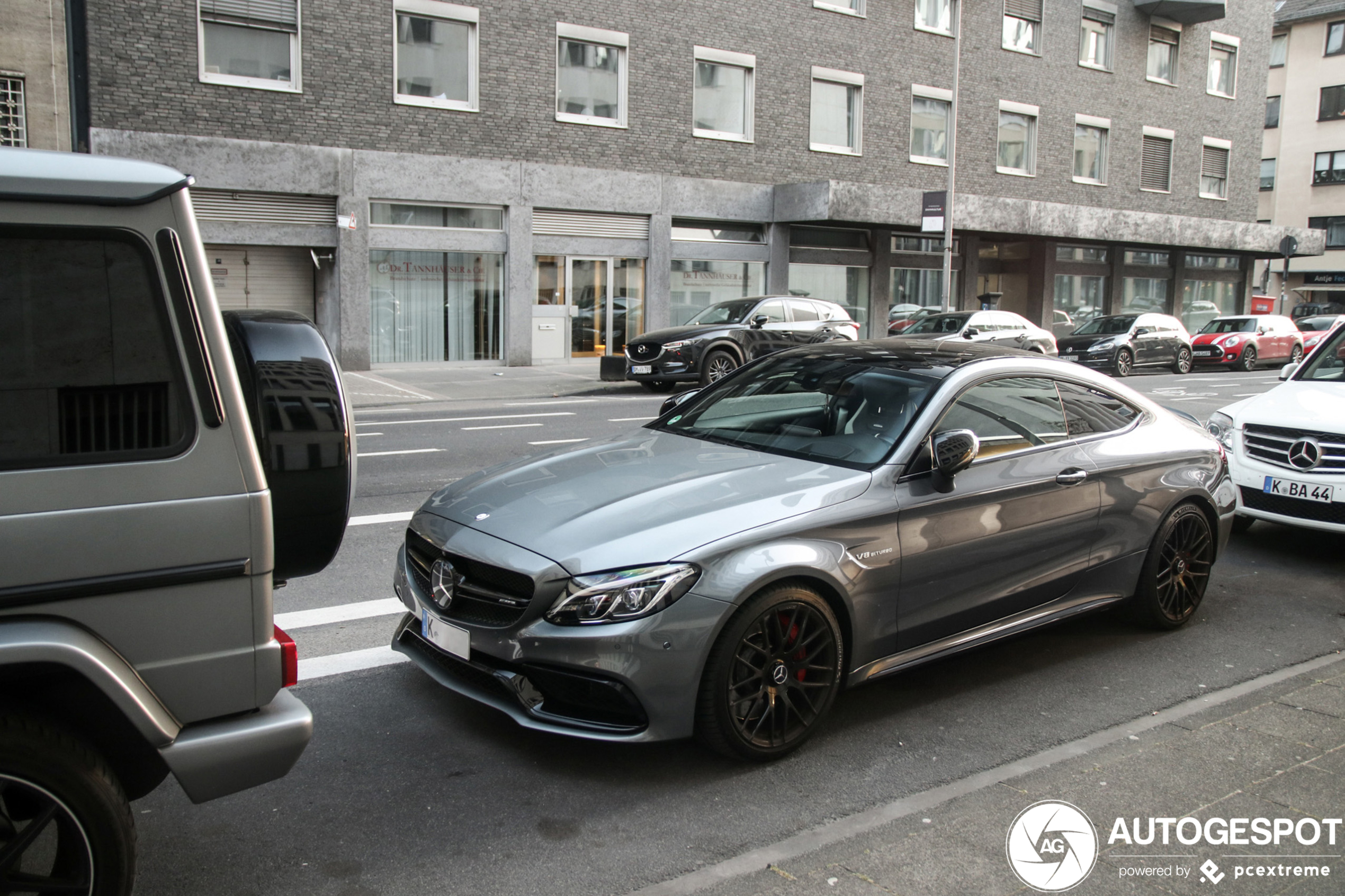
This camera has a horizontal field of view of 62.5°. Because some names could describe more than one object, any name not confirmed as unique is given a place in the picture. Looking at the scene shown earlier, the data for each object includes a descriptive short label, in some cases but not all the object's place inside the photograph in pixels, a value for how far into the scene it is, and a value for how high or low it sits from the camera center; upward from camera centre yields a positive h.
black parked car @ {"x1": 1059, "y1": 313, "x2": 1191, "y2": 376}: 26.28 -0.71
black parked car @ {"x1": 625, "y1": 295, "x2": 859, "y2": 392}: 18.95 -0.60
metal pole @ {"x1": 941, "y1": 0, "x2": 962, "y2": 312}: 25.47 +2.38
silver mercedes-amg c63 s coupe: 3.79 -0.91
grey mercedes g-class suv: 2.55 -0.54
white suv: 6.98 -0.86
